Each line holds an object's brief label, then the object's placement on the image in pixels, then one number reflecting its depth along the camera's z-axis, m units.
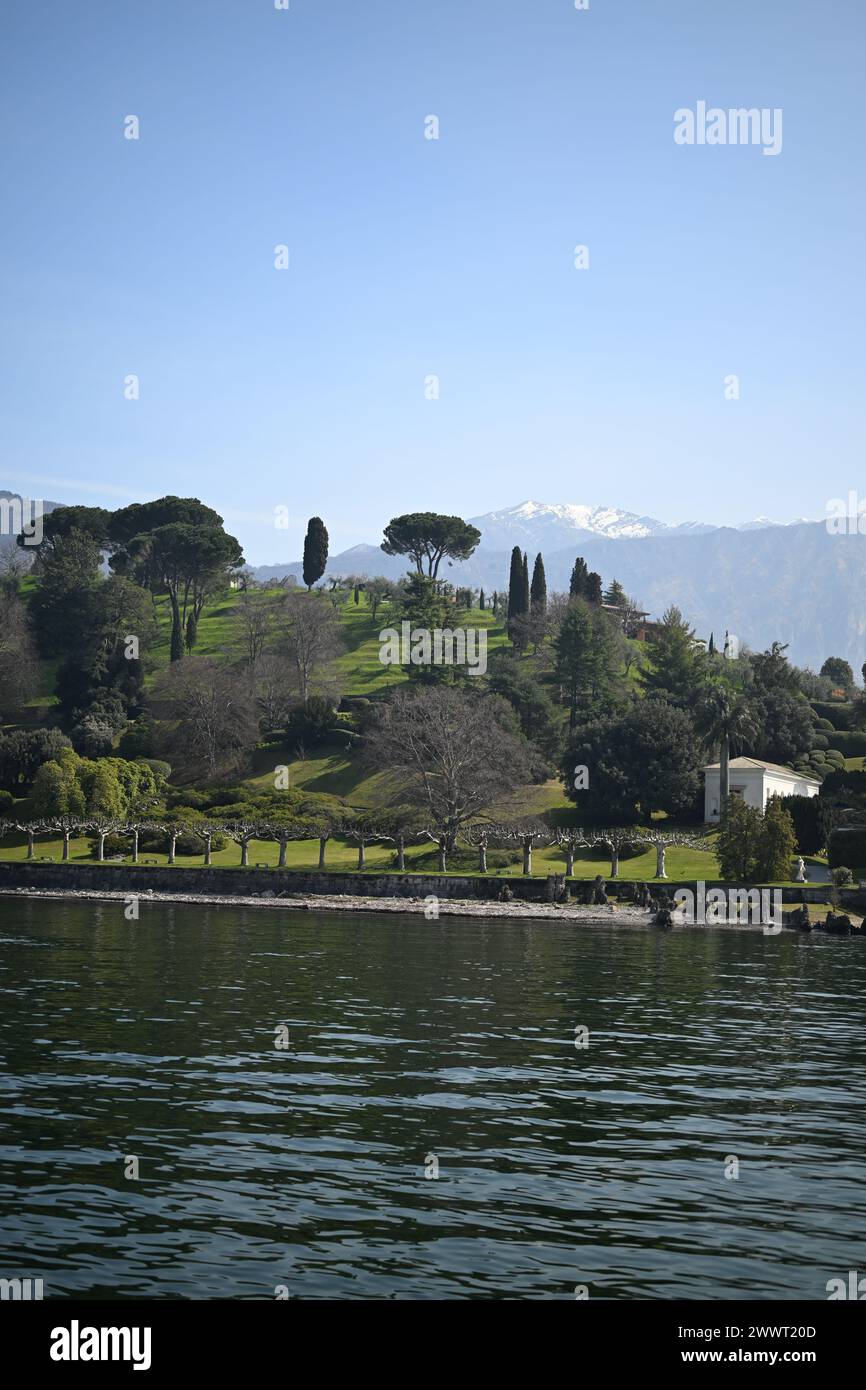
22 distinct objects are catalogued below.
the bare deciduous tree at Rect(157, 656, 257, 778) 116.31
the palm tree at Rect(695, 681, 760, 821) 94.06
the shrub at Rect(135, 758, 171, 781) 111.56
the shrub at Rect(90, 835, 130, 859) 92.44
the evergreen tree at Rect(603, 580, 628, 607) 177.12
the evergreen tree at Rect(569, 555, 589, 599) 157.52
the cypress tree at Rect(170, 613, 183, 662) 140.44
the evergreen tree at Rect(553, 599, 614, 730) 126.56
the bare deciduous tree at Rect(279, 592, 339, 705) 135.25
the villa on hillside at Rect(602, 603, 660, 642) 162.12
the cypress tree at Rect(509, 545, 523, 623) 152.75
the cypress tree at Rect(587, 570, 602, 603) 160.00
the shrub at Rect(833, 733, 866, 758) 117.12
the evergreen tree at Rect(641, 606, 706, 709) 124.81
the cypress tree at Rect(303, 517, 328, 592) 166.25
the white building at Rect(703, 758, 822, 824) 97.62
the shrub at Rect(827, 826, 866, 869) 80.38
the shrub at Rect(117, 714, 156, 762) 118.56
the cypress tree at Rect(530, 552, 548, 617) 154.50
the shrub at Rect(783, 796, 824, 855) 87.81
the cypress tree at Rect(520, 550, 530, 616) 152.75
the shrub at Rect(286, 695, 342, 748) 122.25
